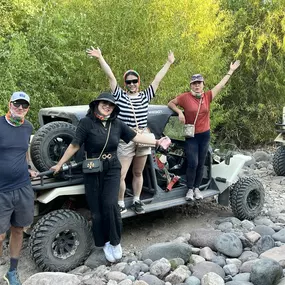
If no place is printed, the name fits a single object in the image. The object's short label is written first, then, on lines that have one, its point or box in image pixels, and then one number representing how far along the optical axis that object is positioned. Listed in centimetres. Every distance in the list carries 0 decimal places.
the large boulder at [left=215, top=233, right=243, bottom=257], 441
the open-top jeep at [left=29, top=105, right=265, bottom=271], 423
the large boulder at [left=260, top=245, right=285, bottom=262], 415
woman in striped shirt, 463
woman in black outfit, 414
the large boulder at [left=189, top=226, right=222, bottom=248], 465
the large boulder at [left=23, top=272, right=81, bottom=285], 376
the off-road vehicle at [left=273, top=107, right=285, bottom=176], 880
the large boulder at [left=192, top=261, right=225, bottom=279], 393
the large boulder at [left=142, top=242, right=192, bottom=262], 426
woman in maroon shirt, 534
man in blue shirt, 363
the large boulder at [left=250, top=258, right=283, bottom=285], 363
